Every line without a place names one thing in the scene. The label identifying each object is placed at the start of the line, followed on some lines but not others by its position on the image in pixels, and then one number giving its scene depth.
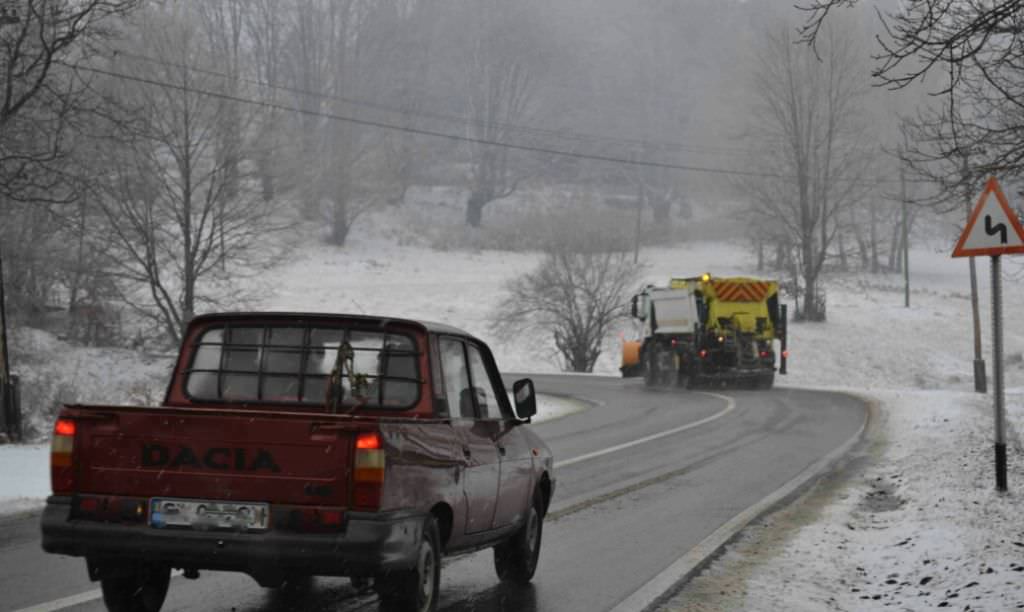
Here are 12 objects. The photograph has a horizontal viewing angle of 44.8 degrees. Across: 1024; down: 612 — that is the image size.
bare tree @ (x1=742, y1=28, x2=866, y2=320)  59.41
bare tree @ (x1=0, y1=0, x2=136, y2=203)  18.16
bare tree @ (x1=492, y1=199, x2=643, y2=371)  50.53
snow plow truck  36.91
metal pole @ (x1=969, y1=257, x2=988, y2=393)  36.69
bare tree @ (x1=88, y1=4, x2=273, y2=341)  36.62
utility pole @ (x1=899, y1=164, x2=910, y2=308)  62.77
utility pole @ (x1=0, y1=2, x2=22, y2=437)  19.58
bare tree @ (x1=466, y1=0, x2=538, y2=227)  84.94
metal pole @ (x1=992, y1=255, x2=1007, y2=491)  11.62
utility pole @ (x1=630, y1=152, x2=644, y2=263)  77.22
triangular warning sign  11.75
